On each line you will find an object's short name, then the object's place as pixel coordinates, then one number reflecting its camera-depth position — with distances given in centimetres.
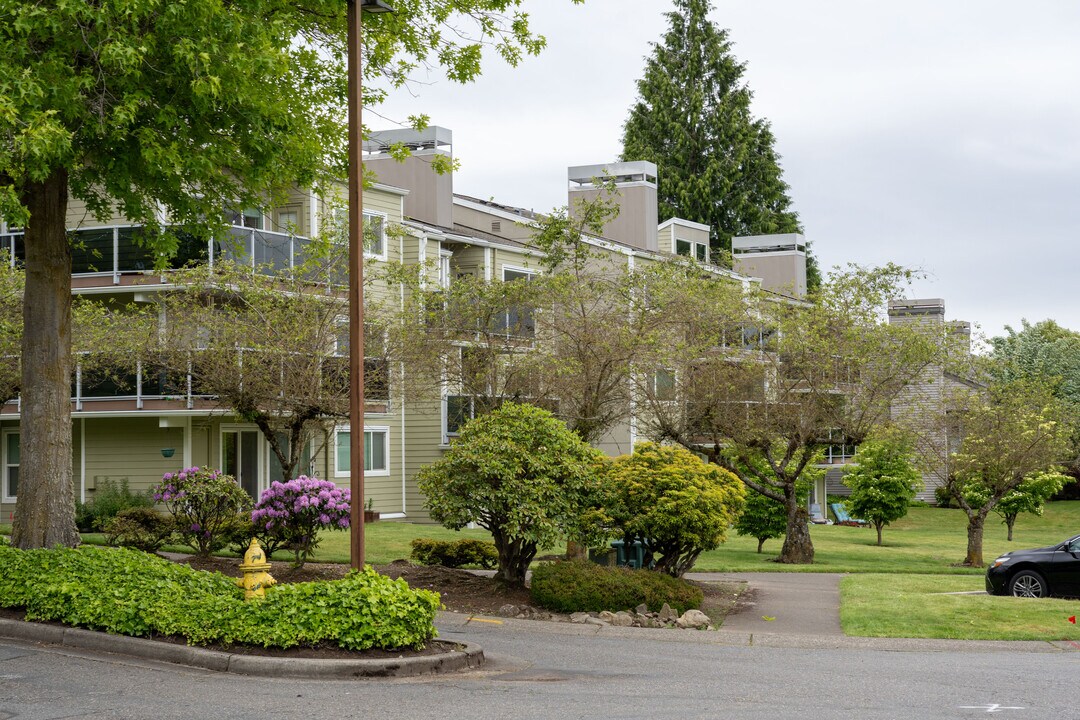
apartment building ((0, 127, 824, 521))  2955
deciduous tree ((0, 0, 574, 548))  1225
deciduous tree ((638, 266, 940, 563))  2734
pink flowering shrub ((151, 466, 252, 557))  1888
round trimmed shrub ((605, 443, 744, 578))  1753
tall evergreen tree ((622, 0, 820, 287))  6512
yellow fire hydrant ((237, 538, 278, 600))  1231
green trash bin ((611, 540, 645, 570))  1984
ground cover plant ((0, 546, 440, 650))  1152
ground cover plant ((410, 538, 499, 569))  2022
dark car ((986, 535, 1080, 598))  1953
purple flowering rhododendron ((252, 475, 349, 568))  1814
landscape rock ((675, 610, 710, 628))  1583
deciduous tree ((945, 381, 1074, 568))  2956
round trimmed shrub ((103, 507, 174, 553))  1970
